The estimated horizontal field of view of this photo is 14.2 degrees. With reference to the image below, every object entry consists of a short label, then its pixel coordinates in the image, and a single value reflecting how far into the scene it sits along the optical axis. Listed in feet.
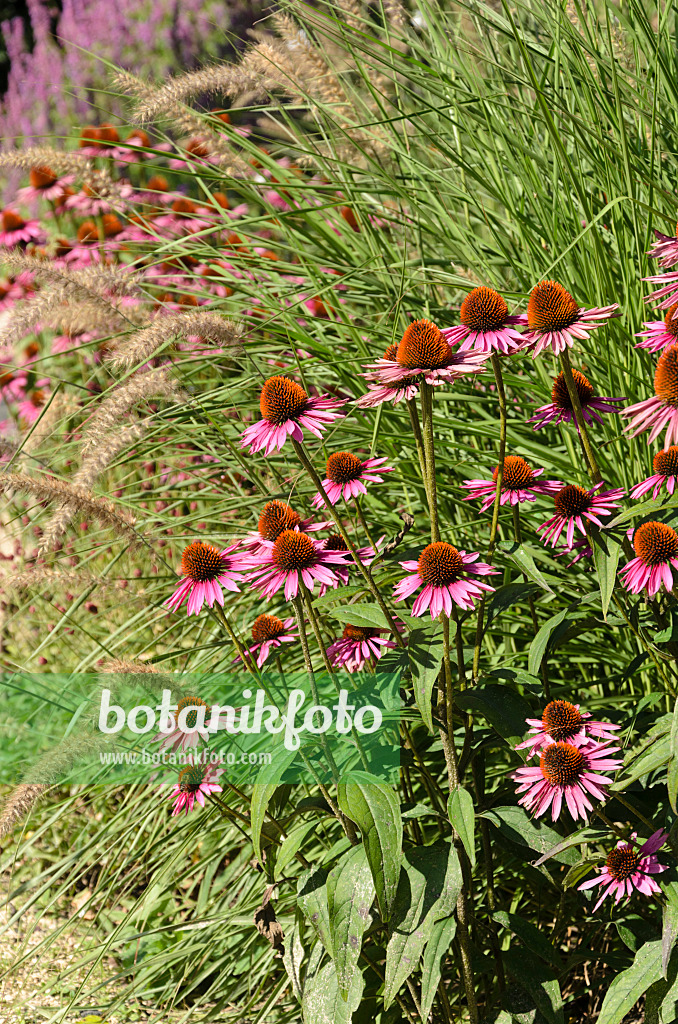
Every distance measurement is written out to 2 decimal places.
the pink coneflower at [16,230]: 11.42
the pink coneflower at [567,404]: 5.97
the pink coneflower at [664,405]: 5.57
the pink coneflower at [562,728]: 5.66
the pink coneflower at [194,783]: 5.98
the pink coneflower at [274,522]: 5.82
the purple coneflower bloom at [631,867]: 5.65
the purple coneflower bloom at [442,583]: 5.60
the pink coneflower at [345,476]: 5.93
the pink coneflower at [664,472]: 5.75
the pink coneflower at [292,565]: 5.68
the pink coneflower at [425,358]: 5.62
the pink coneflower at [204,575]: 5.85
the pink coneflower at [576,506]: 5.78
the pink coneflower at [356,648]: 5.90
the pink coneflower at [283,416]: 5.78
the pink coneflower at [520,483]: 5.90
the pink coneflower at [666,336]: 5.72
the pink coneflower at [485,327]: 5.77
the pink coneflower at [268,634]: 6.04
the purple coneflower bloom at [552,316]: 5.75
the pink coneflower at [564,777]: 5.59
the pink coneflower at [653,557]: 5.64
